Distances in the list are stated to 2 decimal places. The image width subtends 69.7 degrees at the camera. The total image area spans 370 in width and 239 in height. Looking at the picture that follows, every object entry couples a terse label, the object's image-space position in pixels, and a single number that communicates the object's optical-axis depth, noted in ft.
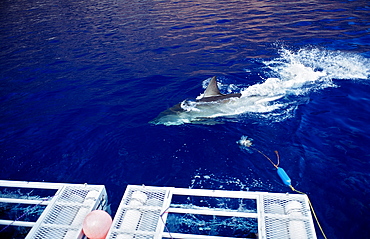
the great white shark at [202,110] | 34.76
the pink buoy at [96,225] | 16.94
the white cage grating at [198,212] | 16.48
